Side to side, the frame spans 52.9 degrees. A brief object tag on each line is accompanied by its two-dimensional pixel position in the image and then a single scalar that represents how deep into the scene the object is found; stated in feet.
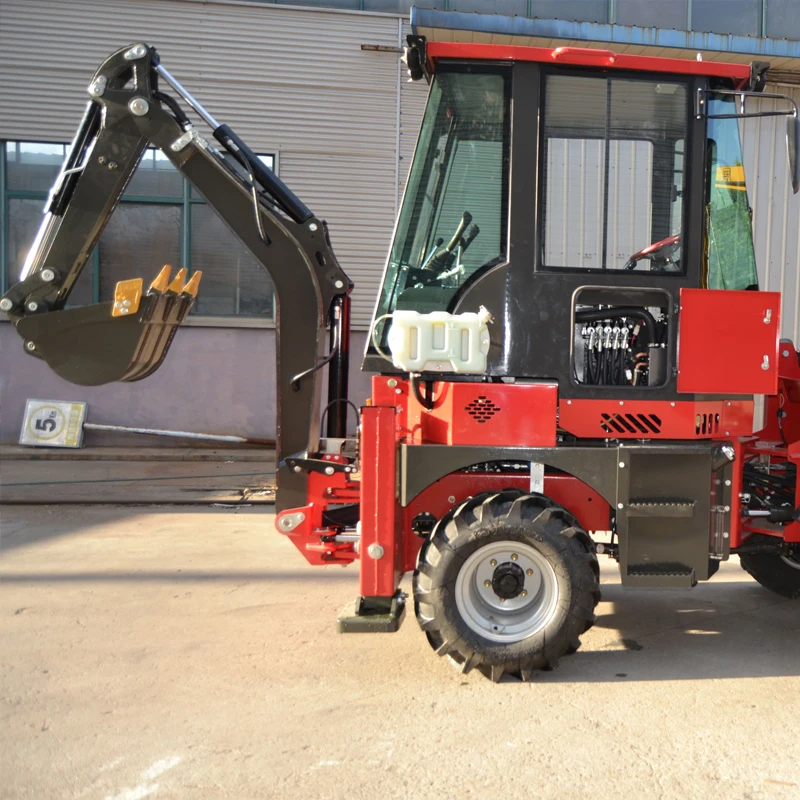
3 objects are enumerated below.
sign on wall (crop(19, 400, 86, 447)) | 40.24
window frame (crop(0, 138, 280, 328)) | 41.78
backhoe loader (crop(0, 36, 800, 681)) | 13.32
